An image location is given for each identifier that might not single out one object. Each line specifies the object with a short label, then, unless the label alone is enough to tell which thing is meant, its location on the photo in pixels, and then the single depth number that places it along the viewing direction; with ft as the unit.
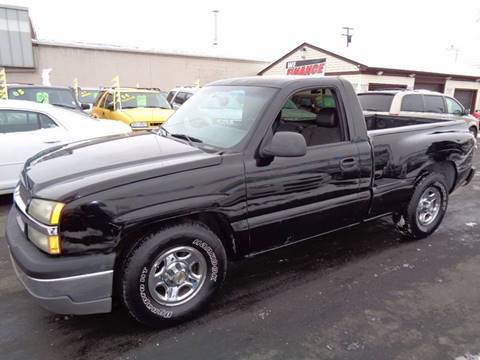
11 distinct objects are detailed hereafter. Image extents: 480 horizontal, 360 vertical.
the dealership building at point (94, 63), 69.05
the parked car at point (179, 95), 46.99
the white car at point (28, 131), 18.51
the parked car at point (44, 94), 30.89
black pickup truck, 8.15
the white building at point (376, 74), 65.31
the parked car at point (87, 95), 53.93
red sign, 74.02
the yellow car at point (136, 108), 31.84
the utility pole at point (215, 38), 142.72
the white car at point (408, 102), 33.15
